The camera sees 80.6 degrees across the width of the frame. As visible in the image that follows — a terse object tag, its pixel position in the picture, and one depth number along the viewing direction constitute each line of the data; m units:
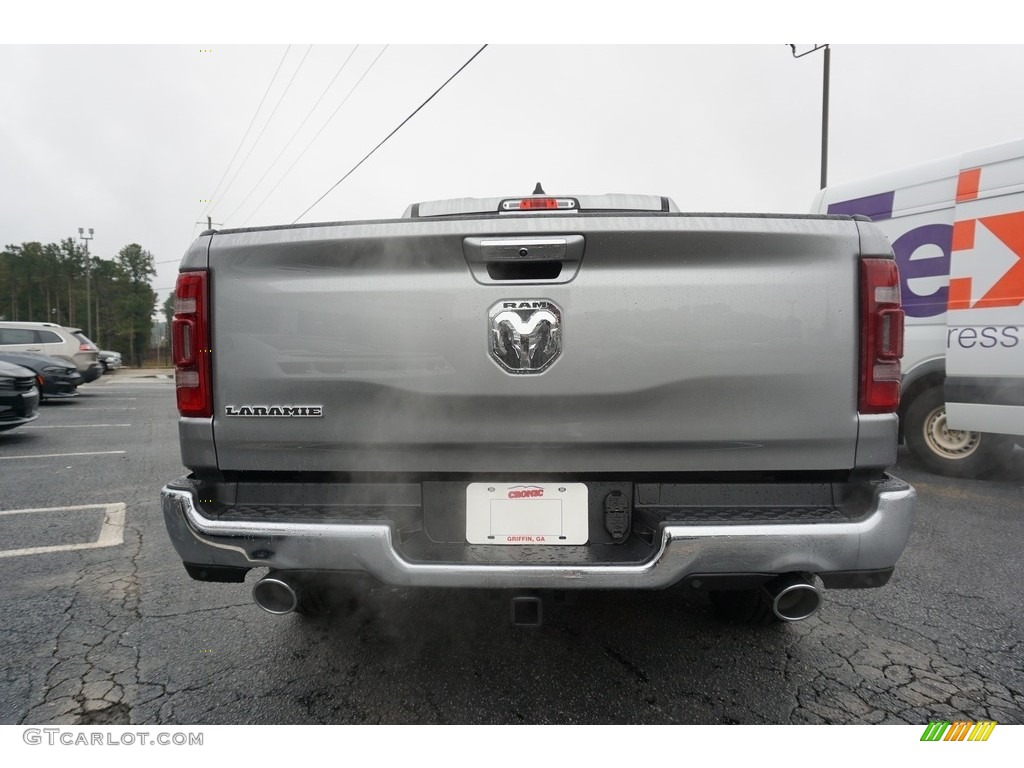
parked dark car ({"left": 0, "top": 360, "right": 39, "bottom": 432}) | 7.21
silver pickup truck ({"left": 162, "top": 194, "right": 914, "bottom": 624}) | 1.73
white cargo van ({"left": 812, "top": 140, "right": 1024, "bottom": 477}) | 4.46
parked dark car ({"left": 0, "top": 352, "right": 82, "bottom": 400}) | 11.66
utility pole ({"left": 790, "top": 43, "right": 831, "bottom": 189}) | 14.29
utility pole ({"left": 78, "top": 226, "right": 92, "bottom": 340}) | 57.69
